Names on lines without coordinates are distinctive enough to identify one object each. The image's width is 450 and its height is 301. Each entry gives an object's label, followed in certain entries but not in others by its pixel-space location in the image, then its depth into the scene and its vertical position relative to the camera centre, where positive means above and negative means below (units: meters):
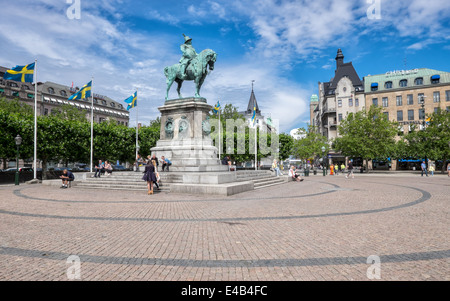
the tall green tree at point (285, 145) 59.22 +2.80
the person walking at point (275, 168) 29.54 -1.15
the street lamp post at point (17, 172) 22.00 -0.93
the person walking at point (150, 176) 14.30 -0.87
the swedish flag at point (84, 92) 24.23 +6.09
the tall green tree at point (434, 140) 41.91 +2.60
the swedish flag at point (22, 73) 20.11 +6.58
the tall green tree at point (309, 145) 58.07 +2.82
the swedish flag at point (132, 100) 28.70 +6.27
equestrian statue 20.97 +7.28
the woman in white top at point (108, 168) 22.55 -0.67
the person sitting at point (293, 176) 27.33 -1.82
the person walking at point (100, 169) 22.22 -0.78
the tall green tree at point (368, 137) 47.30 +3.55
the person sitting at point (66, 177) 18.27 -1.14
